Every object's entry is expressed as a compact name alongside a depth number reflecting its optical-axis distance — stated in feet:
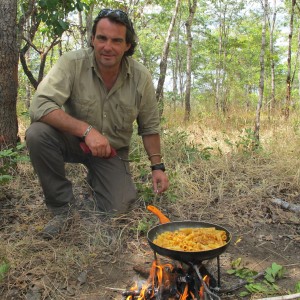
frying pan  5.02
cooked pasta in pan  5.51
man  7.96
